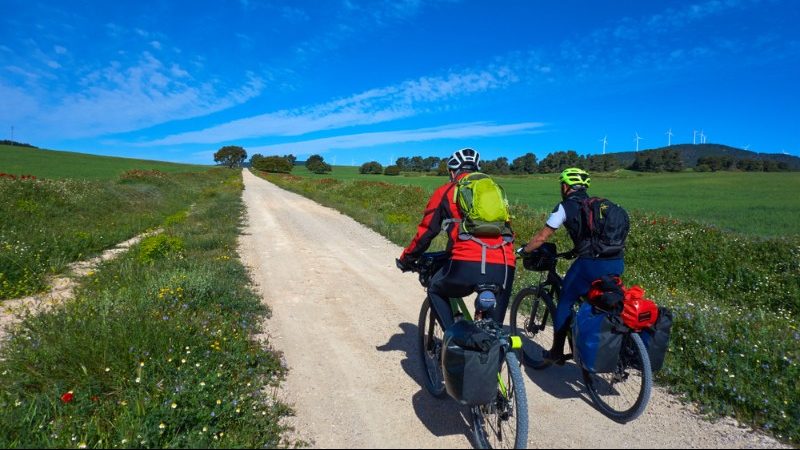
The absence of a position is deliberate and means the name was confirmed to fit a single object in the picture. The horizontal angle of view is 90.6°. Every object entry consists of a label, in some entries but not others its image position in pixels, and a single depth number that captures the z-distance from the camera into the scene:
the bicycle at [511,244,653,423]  3.35
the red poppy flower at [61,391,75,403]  3.20
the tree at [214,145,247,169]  117.06
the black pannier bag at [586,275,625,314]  3.37
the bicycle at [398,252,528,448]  2.76
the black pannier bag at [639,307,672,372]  3.35
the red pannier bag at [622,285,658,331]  3.26
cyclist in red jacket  3.21
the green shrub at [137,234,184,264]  8.01
